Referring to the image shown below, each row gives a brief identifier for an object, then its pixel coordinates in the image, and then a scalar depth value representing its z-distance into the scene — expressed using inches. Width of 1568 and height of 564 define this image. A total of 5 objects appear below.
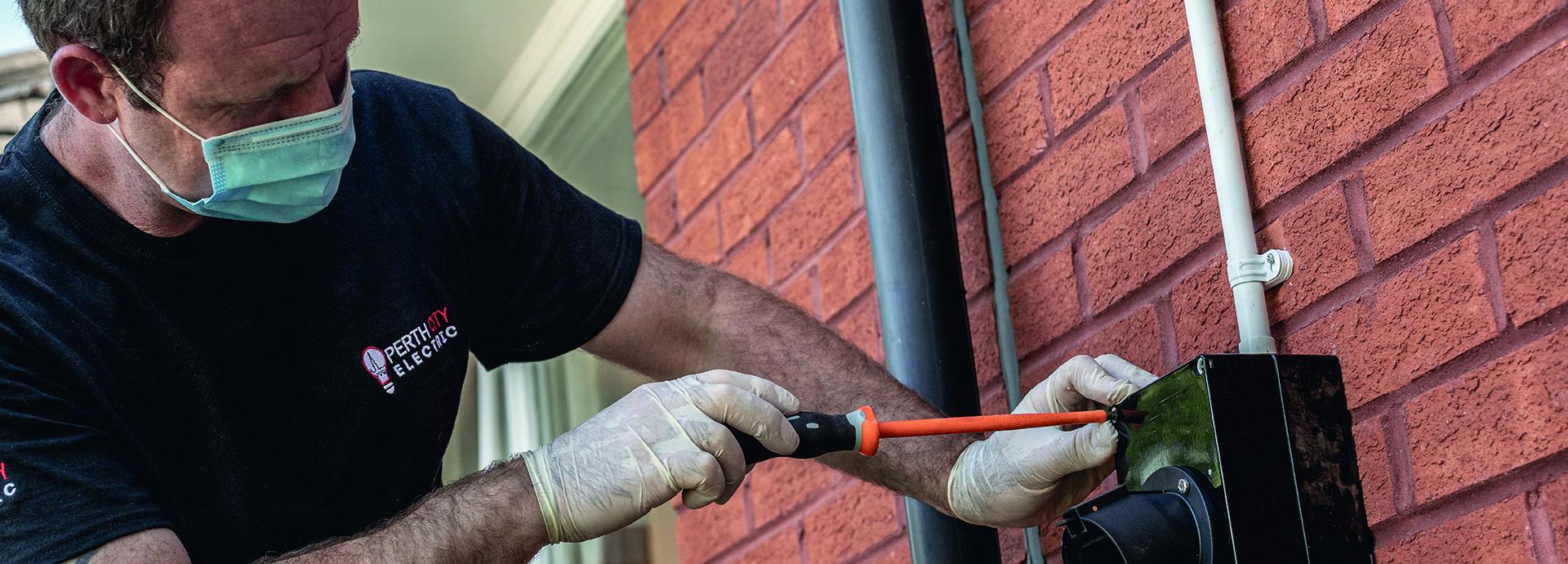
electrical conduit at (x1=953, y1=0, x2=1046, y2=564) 70.4
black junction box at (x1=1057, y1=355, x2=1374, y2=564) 48.0
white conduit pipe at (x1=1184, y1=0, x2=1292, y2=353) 55.1
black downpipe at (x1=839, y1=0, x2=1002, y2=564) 68.3
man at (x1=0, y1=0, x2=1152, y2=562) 57.6
